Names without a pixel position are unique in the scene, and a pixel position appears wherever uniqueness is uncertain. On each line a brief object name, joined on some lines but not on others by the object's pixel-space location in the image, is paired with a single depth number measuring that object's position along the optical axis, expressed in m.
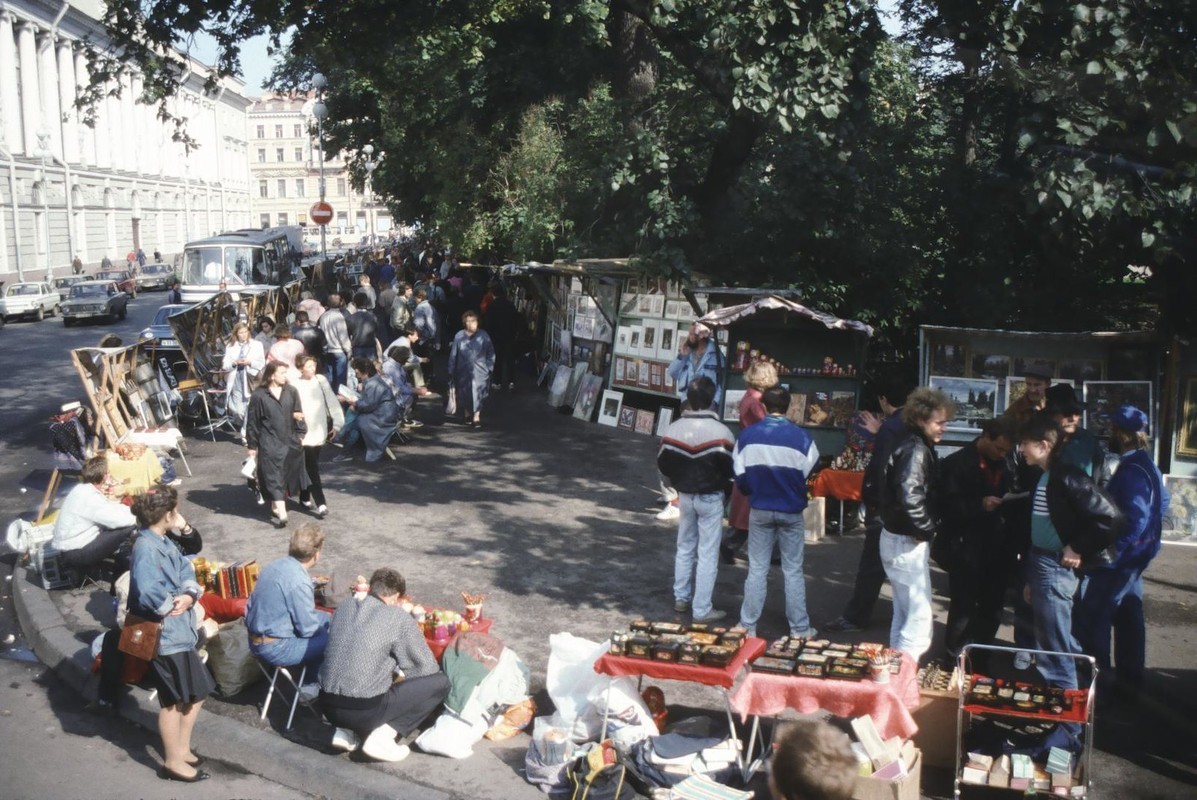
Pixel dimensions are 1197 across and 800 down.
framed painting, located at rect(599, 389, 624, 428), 16.33
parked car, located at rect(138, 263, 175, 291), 52.25
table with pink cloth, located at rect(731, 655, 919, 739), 5.82
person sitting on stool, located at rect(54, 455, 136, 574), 9.14
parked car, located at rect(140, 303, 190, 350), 16.43
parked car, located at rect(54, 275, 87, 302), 40.20
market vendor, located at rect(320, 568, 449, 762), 6.37
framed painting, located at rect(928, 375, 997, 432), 10.76
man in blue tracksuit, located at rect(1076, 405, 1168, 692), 6.80
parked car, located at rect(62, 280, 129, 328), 35.09
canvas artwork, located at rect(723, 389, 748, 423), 12.23
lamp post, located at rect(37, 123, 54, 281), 58.76
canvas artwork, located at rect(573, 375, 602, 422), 16.83
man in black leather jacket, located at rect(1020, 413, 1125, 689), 6.32
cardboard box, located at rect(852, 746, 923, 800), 5.43
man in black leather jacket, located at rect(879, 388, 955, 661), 6.88
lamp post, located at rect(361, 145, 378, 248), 30.02
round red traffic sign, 26.27
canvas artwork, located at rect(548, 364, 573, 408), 17.64
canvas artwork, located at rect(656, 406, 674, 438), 15.40
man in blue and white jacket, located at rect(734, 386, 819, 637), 7.77
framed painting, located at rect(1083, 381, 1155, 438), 10.22
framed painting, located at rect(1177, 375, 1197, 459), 10.16
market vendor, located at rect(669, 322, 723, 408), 12.04
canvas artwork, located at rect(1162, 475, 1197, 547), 10.30
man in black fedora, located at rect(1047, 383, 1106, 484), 7.27
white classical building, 57.56
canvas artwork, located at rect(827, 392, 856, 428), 11.76
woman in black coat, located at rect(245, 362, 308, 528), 11.09
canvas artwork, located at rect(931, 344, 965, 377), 10.82
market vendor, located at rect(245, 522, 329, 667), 6.90
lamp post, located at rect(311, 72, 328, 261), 27.53
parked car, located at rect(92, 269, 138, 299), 43.80
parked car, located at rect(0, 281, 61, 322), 36.56
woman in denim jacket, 6.45
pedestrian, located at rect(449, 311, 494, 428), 16.17
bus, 29.50
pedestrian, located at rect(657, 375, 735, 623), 8.25
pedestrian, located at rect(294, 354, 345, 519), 11.51
